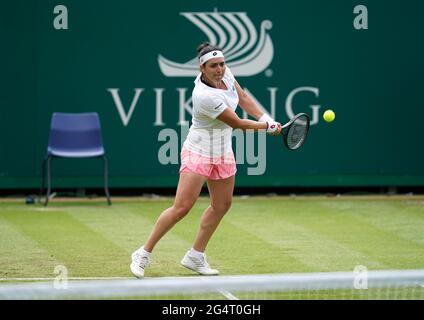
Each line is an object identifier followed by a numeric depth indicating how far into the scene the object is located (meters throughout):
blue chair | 26.75
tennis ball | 19.22
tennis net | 9.87
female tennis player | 16.86
